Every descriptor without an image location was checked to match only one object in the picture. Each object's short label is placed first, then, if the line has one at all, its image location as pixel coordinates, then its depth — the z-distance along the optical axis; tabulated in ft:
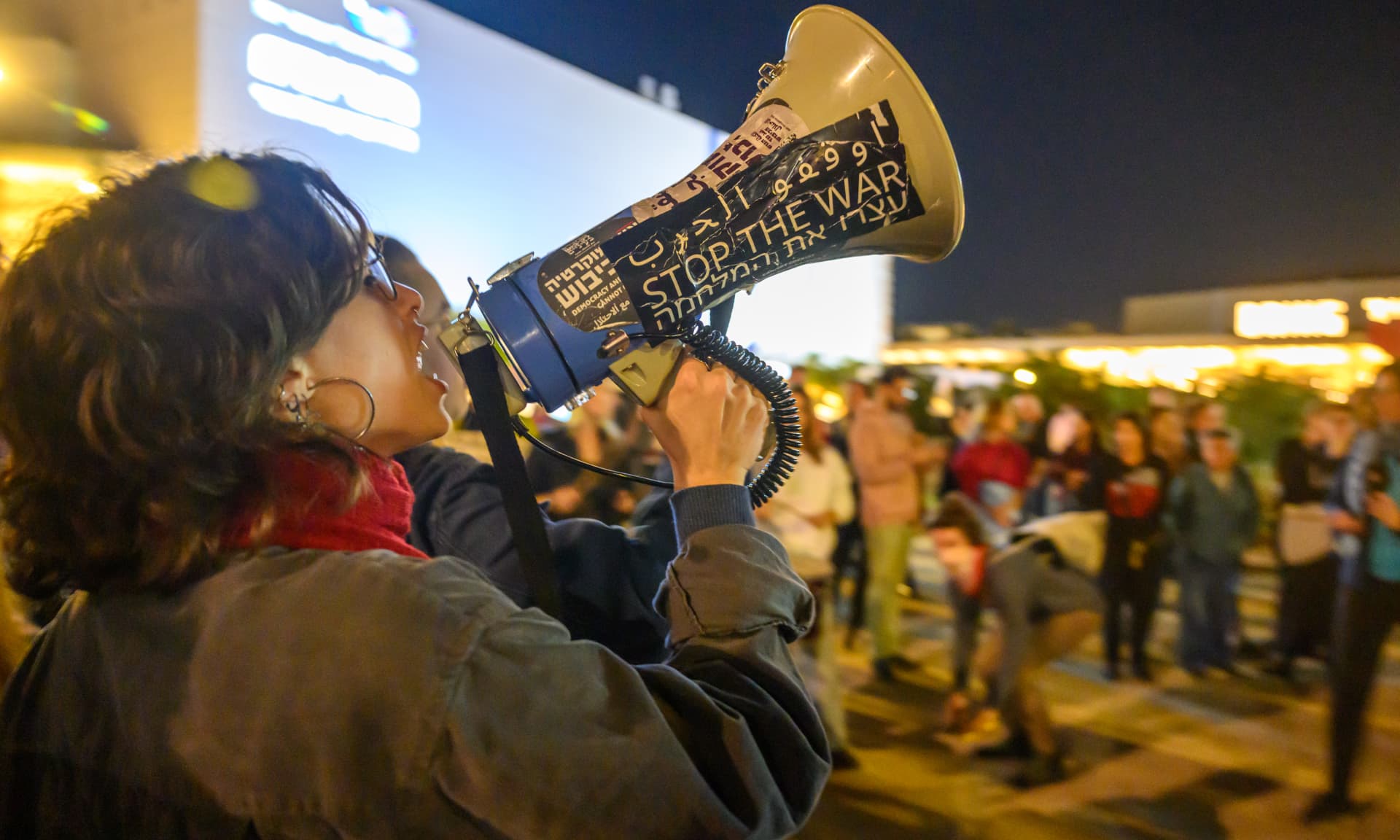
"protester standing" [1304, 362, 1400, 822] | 9.59
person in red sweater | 15.39
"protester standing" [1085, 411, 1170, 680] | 15.07
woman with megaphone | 2.13
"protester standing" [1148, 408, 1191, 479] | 15.52
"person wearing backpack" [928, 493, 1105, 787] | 10.94
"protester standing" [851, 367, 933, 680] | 14.82
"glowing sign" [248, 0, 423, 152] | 20.94
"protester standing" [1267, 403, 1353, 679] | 15.20
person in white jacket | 11.54
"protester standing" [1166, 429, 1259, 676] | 14.96
